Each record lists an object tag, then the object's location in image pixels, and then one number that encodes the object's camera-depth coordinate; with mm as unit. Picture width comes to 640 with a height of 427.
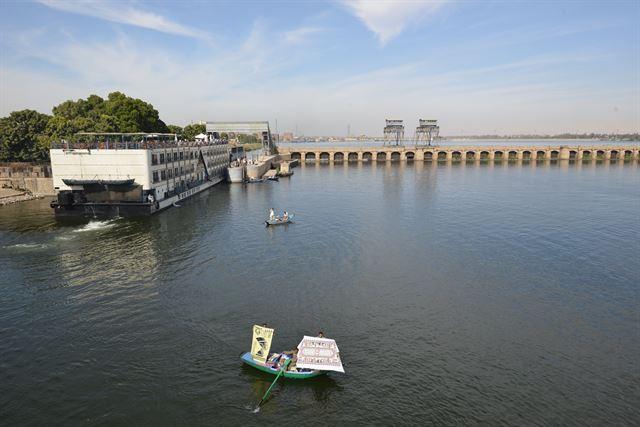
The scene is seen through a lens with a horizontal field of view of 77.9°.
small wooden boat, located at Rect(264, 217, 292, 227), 67500
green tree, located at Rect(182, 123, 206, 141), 176450
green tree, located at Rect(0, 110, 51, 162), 107062
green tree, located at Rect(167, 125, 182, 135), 160375
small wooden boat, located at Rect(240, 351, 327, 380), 26639
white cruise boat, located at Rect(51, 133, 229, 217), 70500
